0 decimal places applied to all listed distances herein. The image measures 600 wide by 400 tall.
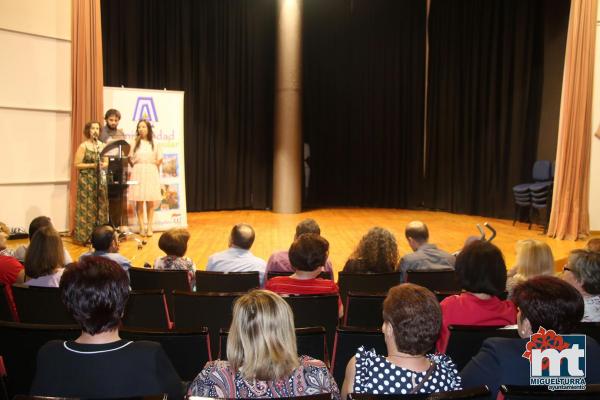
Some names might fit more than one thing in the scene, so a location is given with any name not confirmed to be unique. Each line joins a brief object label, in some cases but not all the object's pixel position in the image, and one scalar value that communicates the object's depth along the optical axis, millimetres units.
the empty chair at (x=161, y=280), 3578
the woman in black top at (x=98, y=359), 1686
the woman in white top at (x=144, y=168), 7496
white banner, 7879
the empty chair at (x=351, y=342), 2238
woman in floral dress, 6801
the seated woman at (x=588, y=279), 2824
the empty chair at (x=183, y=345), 2045
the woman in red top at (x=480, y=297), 2604
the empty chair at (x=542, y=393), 1496
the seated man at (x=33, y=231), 4043
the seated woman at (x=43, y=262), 3316
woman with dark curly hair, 3938
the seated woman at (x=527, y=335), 1799
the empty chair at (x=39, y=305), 2816
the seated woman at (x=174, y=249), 4016
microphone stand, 6691
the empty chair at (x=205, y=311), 2846
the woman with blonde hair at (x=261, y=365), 1636
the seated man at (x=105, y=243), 3773
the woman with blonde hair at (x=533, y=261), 3264
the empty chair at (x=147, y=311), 2920
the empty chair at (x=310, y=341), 2156
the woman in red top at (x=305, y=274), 3129
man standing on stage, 7059
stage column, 10789
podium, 6840
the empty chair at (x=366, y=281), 3607
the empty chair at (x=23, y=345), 2131
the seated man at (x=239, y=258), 3986
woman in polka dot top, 1728
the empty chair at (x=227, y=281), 3455
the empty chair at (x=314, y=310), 2734
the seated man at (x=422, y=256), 4027
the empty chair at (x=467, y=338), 2219
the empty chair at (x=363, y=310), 2953
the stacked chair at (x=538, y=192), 8836
